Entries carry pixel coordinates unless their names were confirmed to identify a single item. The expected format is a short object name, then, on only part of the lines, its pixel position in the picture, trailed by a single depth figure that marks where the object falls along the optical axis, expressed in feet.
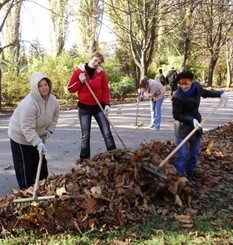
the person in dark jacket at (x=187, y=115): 16.01
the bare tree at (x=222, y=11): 27.19
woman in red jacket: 19.26
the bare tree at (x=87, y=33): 93.26
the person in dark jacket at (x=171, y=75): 60.49
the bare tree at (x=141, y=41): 80.37
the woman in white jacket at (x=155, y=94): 32.19
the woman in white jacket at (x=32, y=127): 13.94
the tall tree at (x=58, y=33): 101.40
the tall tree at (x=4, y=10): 47.45
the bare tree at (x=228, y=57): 123.13
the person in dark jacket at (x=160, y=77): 60.61
